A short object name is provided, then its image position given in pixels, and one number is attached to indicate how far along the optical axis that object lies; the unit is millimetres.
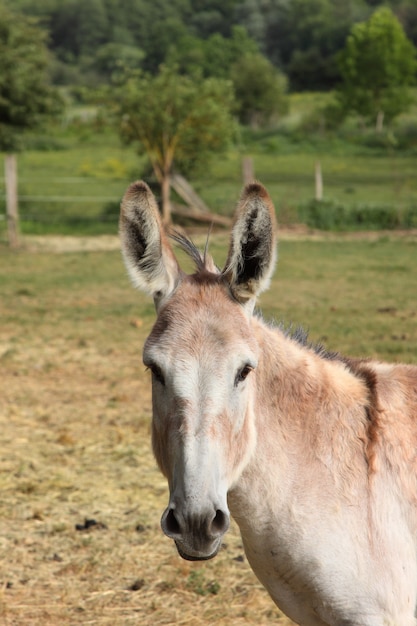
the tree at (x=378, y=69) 63469
